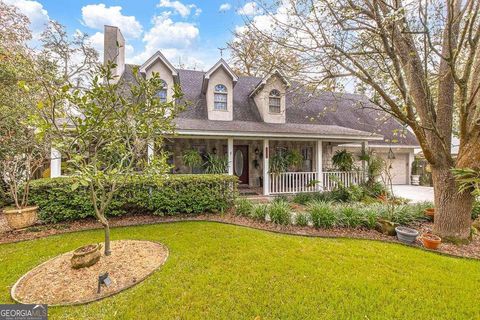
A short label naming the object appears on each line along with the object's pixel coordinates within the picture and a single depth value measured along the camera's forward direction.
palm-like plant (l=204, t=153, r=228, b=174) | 9.90
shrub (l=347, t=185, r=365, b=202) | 9.81
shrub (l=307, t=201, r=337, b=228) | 6.30
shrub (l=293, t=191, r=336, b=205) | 9.74
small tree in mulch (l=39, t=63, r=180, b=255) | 3.42
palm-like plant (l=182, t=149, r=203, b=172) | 9.84
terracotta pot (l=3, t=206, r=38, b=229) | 5.93
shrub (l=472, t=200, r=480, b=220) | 7.47
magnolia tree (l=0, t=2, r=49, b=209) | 6.52
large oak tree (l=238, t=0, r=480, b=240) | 5.02
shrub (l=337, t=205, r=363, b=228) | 6.33
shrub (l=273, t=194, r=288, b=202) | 9.60
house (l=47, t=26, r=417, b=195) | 9.81
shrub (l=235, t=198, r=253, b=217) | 7.27
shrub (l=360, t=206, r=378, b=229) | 6.29
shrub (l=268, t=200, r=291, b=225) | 6.58
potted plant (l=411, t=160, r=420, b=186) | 15.96
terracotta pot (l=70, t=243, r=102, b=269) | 3.77
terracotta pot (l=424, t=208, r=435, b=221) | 7.09
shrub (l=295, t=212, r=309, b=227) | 6.46
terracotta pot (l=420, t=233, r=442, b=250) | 5.02
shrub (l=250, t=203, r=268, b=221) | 6.93
